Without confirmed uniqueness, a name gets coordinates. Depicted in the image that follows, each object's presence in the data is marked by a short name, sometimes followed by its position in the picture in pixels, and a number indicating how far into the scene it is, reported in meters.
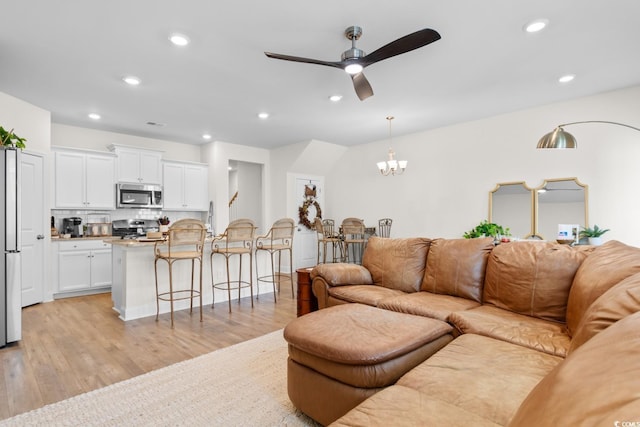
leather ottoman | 1.62
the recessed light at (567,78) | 3.70
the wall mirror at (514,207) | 4.89
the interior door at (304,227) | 7.38
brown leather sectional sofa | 0.63
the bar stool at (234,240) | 4.09
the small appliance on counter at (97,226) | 5.52
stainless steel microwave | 5.71
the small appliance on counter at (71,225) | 5.31
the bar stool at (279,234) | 4.51
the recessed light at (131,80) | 3.64
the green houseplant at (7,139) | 3.05
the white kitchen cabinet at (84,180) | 5.06
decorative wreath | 7.44
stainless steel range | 5.82
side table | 3.29
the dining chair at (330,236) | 6.80
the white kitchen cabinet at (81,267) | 4.89
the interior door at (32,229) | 4.21
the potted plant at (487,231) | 3.63
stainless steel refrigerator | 2.95
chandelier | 5.25
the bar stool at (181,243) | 3.62
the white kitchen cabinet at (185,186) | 6.31
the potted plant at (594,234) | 3.98
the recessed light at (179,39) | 2.80
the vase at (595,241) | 3.96
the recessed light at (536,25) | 2.64
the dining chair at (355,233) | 6.24
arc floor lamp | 3.14
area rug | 1.92
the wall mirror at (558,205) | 4.46
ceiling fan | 2.31
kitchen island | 3.79
